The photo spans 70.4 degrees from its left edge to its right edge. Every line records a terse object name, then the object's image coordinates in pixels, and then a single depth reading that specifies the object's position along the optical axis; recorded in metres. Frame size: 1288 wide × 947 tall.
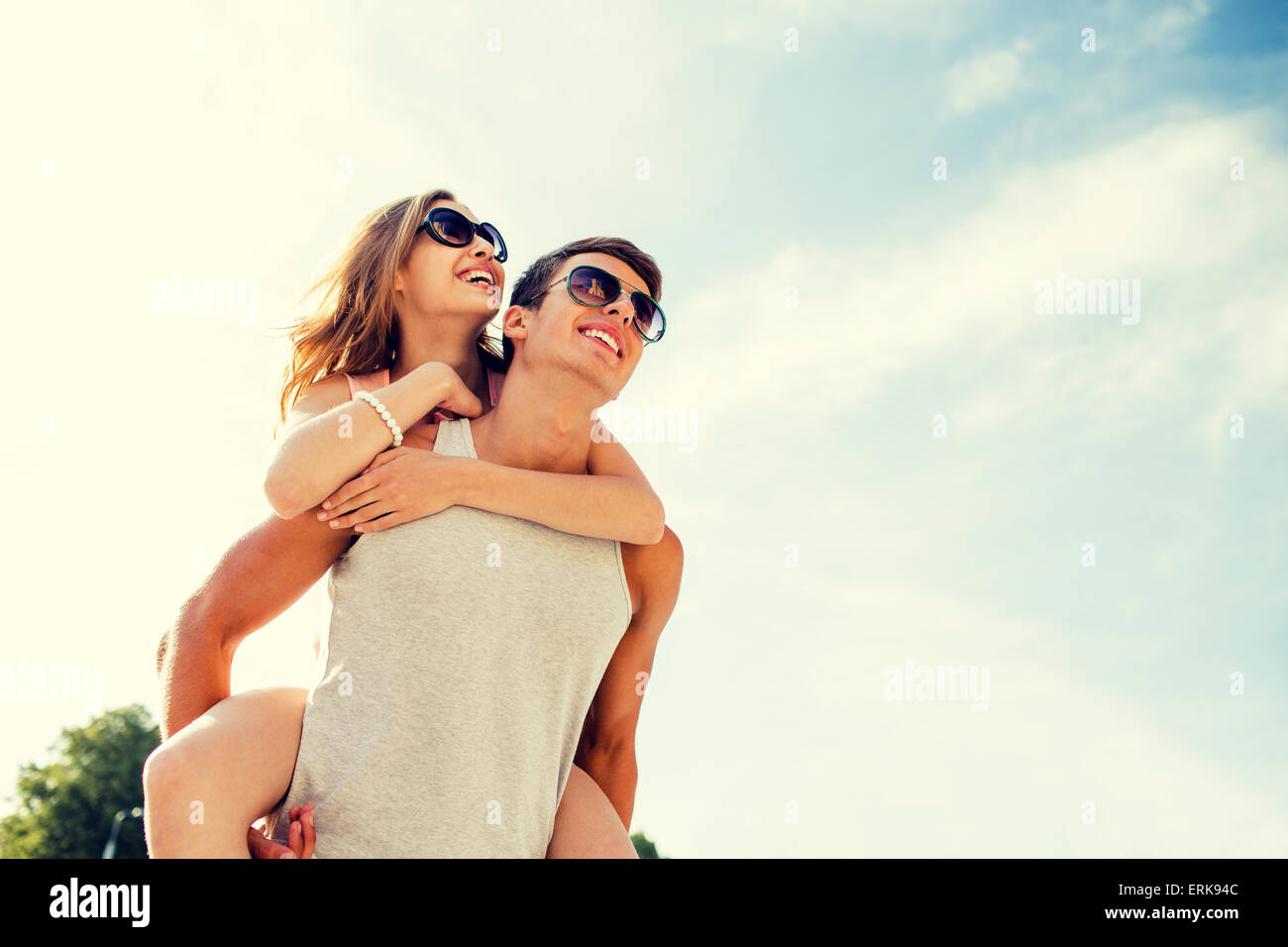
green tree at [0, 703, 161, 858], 39.91
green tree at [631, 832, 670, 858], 39.10
